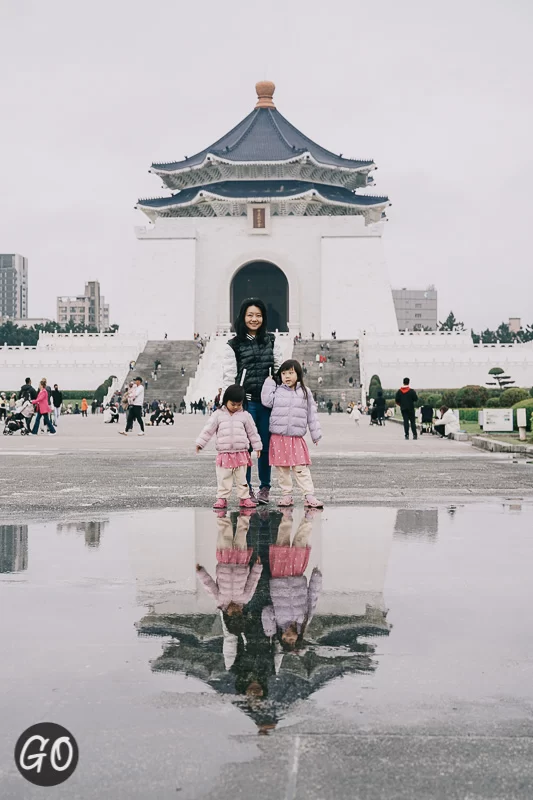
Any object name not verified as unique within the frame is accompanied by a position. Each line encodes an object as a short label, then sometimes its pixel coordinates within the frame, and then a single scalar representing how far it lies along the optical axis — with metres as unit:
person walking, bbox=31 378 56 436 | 19.80
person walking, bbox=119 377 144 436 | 18.78
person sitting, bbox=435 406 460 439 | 18.99
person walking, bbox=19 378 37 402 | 21.42
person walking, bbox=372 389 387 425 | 26.09
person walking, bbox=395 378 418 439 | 18.52
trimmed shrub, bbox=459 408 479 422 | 26.36
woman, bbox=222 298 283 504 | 7.95
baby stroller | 20.45
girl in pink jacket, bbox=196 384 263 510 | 7.25
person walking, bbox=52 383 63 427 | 23.55
